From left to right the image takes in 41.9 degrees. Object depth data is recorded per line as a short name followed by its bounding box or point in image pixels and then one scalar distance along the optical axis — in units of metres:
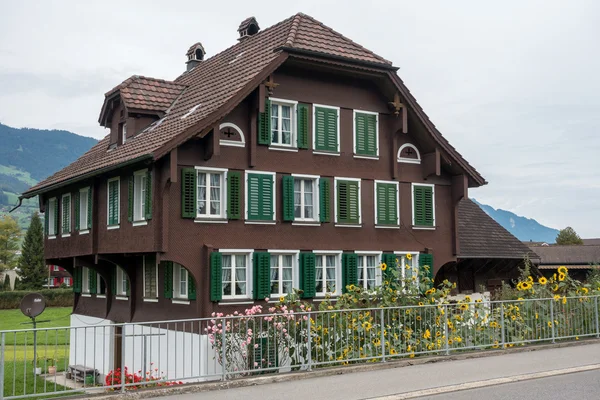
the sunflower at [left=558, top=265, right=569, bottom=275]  19.14
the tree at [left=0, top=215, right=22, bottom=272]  113.62
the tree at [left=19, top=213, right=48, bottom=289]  86.06
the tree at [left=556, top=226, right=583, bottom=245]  100.19
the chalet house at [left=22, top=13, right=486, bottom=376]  20.95
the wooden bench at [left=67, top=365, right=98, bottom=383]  26.69
